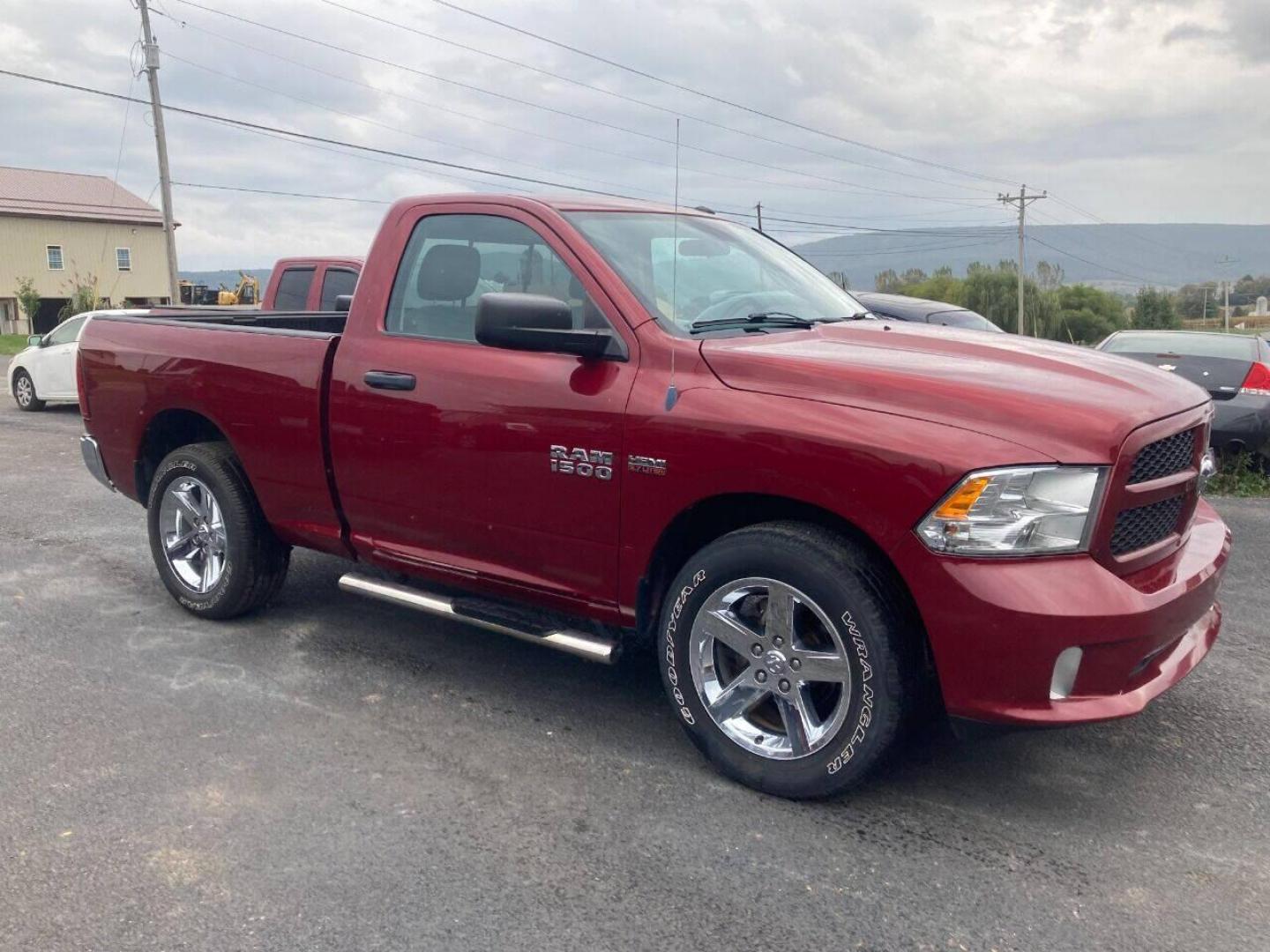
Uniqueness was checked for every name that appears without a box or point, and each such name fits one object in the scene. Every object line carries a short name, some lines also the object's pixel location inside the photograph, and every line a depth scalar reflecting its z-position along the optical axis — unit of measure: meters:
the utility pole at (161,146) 30.28
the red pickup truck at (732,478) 3.20
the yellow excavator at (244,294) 41.12
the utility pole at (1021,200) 65.56
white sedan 15.92
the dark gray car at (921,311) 11.20
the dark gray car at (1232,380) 9.07
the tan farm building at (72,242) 58.88
